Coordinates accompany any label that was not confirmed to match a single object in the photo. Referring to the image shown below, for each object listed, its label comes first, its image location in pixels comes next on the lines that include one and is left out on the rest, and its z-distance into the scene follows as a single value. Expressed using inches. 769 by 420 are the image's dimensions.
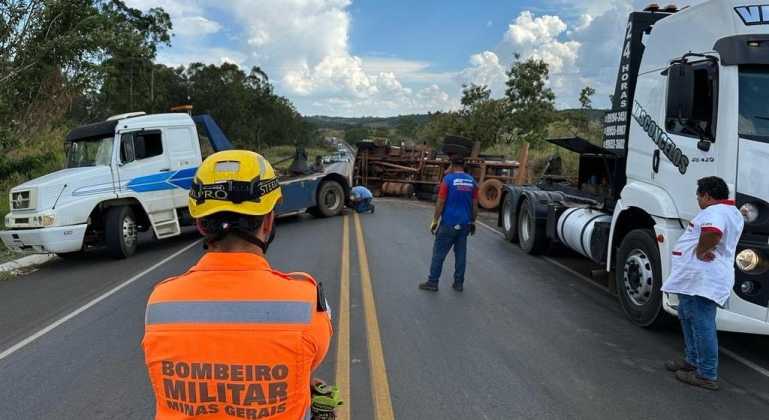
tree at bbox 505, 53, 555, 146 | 1306.6
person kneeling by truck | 622.2
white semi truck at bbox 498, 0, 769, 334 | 173.0
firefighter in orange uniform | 56.1
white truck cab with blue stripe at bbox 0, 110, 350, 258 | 348.8
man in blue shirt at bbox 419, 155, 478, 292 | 270.5
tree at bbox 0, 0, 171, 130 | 466.3
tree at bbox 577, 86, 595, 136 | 819.4
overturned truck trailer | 689.0
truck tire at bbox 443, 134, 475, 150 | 609.6
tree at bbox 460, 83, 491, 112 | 1567.2
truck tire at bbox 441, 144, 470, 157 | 516.2
